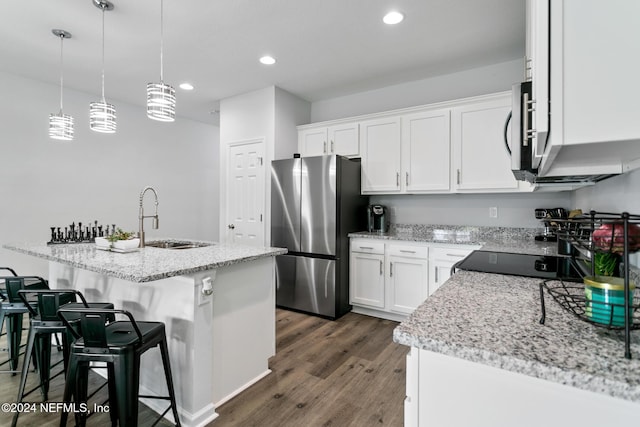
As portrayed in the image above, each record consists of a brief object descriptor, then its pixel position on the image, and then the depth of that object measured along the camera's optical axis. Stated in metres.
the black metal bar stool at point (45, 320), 1.70
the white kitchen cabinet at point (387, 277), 3.25
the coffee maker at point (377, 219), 3.81
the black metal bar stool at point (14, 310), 1.96
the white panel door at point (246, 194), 4.20
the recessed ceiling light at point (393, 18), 2.48
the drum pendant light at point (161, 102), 2.10
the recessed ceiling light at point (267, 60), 3.24
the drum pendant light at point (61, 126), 2.64
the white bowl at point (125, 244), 2.28
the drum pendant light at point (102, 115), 2.41
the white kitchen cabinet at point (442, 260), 3.03
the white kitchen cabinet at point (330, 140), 3.89
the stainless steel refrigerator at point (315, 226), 3.48
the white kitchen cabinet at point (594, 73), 0.66
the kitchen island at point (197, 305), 1.75
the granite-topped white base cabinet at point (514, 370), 0.64
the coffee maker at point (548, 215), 2.81
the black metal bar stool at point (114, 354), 1.38
